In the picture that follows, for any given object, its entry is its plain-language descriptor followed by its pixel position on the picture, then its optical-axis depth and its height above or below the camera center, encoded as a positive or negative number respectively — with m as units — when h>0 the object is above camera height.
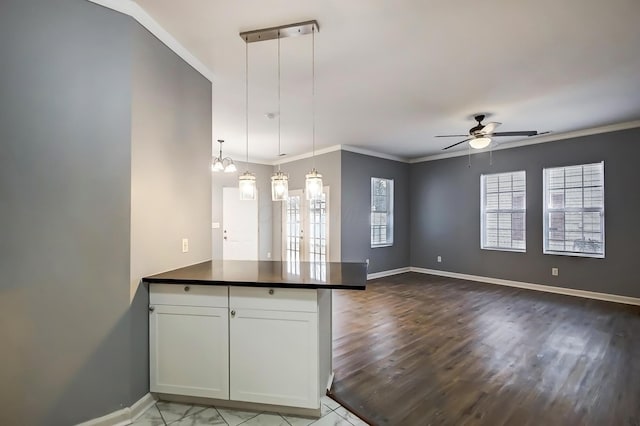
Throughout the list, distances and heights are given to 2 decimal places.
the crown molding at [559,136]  4.57 +1.34
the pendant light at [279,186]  2.45 +0.23
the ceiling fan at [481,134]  4.00 +1.10
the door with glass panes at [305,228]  6.25 -0.30
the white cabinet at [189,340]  2.01 -0.86
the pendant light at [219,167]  4.80 +0.77
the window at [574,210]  4.84 +0.08
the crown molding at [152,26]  1.92 +1.34
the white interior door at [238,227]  6.81 -0.29
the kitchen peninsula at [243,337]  1.90 -0.81
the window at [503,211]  5.66 +0.07
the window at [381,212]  6.62 +0.06
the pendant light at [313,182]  2.38 +0.26
